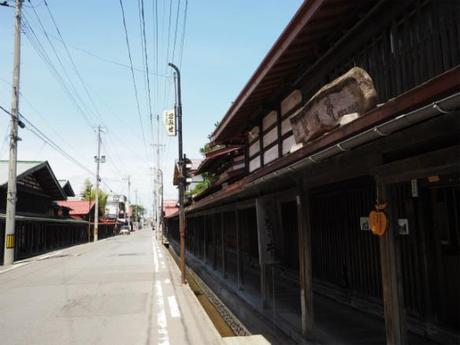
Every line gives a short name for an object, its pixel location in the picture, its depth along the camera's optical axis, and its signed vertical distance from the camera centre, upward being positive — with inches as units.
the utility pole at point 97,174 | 2308.8 +300.6
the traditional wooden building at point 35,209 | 1229.1 +84.2
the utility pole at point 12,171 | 958.4 +137.4
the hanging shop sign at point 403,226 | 212.8 -1.0
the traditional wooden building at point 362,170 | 169.2 +28.3
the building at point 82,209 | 2442.2 +131.7
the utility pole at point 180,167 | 637.3 +86.6
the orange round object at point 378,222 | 186.4 +1.1
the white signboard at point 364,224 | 269.7 +0.6
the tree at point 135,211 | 6416.8 +288.9
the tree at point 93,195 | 3063.0 +280.1
